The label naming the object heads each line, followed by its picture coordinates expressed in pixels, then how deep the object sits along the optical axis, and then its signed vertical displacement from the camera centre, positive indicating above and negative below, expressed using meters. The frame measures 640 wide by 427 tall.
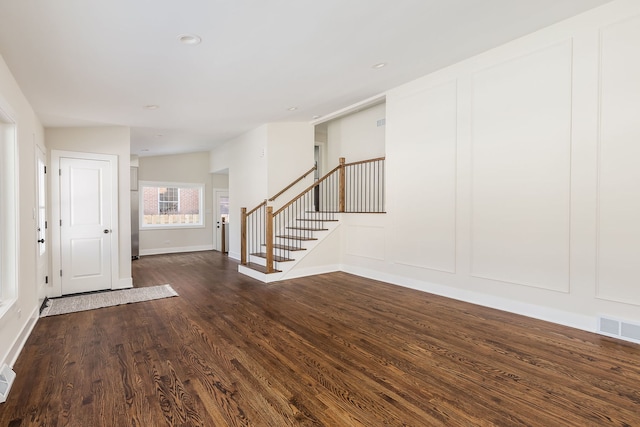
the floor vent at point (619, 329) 2.78 -1.08
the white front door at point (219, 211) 9.48 -0.08
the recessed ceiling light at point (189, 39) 2.74 +1.48
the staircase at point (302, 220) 5.49 -0.24
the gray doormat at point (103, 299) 4.00 -1.24
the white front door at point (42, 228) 4.16 -0.26
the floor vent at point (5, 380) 2.06 -1.18
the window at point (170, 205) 8.64 +0.10
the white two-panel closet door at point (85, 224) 4.65 -0.24
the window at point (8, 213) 2.75 -0.04
